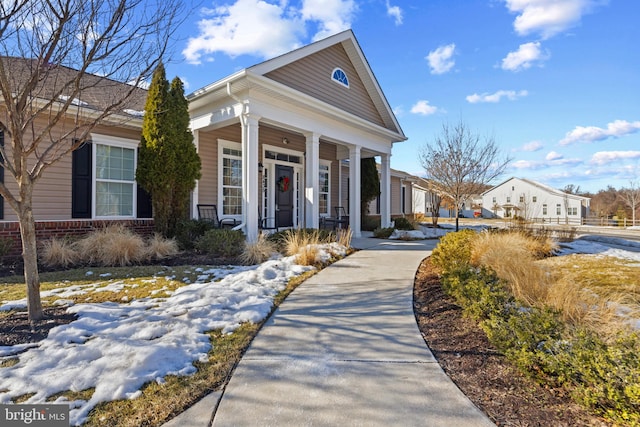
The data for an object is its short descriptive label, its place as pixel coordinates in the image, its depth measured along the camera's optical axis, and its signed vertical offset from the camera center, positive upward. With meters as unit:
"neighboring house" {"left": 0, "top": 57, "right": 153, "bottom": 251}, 6.76 +0.74
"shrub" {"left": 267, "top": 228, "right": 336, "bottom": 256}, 7.01 -0.46
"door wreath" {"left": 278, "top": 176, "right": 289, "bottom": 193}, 10.80 +1.14
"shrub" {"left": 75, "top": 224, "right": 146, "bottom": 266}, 6.11 -0.61
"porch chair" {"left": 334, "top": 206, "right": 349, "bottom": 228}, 11.27 +0.03
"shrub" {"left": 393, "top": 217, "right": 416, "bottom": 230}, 12.44 -0.24
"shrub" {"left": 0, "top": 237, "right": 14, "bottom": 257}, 6.13 -0.55
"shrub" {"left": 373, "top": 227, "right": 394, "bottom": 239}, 10.91 -0.51
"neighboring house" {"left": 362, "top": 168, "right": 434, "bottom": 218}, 16.67 +1.37
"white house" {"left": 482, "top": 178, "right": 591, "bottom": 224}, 38.75 +2.35
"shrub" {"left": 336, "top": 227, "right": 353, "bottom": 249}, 7.75 -0.51
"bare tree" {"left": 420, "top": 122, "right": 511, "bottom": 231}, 11.38 +1.74
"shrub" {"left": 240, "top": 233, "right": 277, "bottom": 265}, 6.32 -0.70
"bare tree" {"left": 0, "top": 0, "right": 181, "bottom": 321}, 3.20 +1.87
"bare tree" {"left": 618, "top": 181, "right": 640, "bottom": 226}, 31.53 +2.28
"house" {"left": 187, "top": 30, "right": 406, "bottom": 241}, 7.43 +2.50
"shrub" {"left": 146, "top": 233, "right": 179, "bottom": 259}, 6.50 -0.63
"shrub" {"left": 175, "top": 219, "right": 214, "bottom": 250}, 7.55 -0.32
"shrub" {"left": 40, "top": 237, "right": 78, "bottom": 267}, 5.99 -0.71
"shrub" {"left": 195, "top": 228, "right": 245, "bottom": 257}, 6.79 -0.54
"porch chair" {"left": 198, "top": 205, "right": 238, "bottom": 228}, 8.84 +0.04
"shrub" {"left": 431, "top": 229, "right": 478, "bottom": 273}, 4.82 -0.57
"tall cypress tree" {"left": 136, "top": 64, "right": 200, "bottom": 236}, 7.37 +1.45
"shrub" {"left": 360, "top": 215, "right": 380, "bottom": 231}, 13.53 -0.26
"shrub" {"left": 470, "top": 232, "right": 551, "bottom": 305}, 3.58 -0.61
